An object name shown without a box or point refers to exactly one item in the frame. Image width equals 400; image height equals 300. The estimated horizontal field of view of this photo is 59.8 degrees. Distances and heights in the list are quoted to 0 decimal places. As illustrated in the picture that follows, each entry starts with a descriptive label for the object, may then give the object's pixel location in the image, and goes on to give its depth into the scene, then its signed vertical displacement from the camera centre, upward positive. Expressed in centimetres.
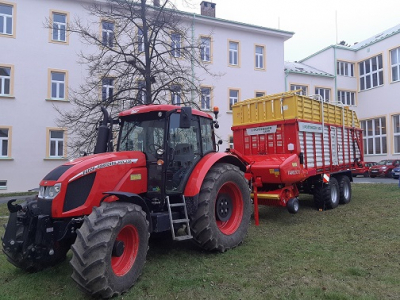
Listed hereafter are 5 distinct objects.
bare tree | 1269 +358
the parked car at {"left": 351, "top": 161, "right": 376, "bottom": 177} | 1189 -33
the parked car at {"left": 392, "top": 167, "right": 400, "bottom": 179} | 2193 -84
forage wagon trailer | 822 +46
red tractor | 398 -56
